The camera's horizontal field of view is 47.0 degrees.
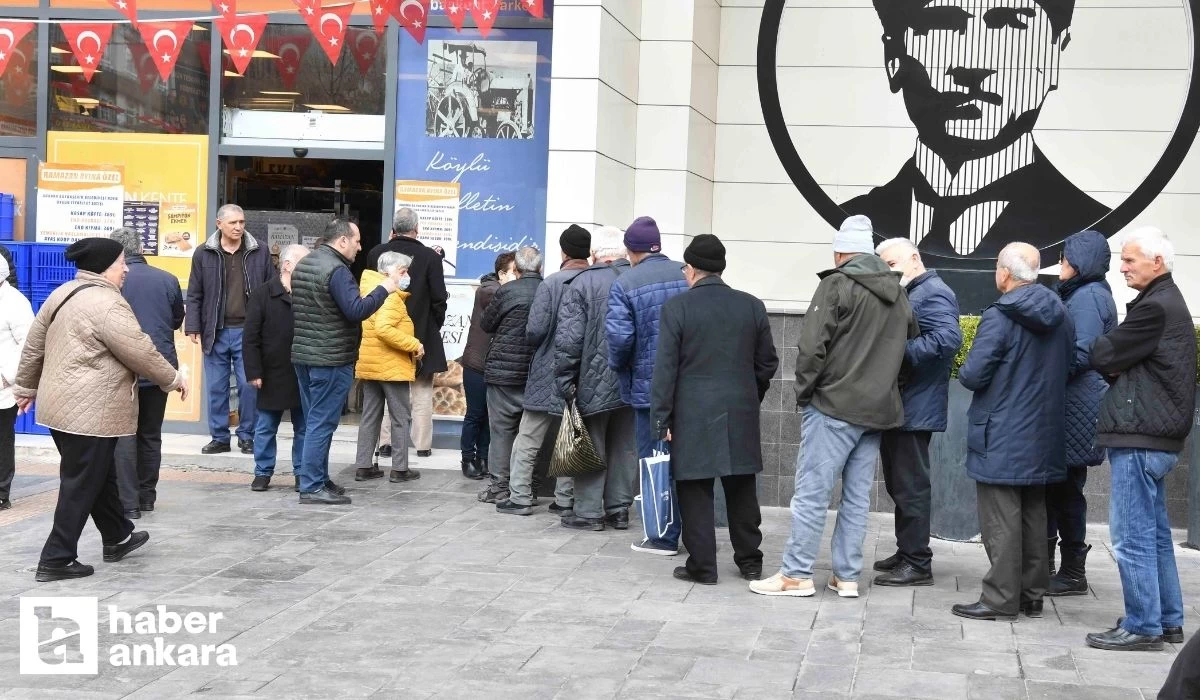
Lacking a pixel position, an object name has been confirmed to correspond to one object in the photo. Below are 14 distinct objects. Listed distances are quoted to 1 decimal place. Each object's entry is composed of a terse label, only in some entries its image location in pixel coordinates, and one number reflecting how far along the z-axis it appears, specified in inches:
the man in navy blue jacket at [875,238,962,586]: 280.4
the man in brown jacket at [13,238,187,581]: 267.4
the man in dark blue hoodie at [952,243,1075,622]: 251.6
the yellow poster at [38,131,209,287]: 471.8
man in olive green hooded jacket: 263.6
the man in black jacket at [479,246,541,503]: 358.3
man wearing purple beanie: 307.0
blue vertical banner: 457.7
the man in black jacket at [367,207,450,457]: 399.9
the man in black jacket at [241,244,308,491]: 368.8
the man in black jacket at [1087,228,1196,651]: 231.3
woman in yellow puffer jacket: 381.1
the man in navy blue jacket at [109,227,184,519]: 328.2
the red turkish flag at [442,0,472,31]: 420.8
